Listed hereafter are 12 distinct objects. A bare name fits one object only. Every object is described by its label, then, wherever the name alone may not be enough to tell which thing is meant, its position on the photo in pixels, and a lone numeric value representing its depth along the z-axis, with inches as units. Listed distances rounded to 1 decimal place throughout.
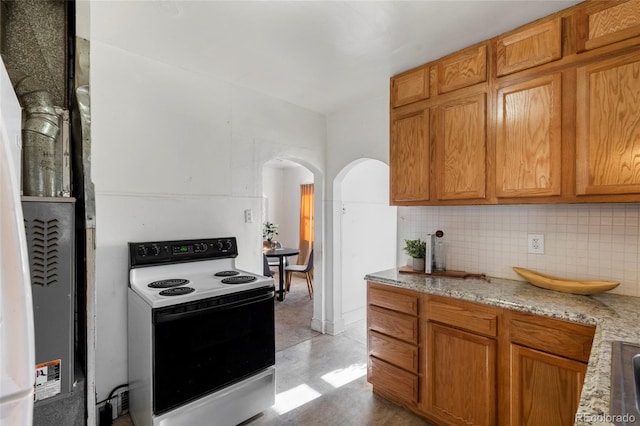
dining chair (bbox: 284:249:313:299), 189.5
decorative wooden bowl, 65.1
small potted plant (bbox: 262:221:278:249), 213.9
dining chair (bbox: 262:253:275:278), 175.9
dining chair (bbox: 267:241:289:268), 216.0
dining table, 181.6
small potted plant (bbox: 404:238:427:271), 93.5
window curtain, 263.9
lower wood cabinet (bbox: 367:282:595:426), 57.2
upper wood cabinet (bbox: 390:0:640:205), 59.4
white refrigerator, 21.6
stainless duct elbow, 48.7
